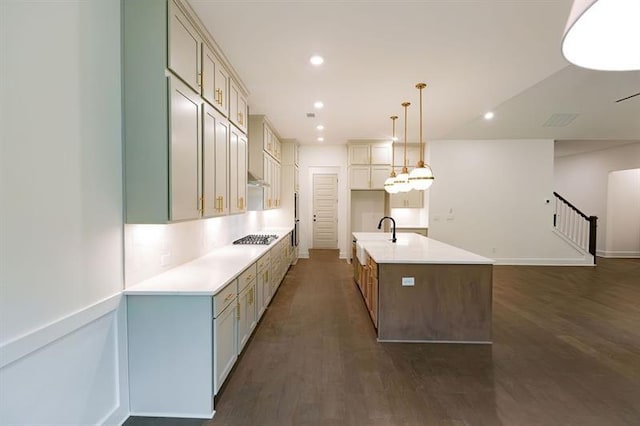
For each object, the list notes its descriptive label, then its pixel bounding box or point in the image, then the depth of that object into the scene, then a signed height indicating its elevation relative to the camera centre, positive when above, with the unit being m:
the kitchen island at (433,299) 2.95 -0.98
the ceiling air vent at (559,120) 5.55 +1.78
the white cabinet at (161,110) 1.84 +0.65
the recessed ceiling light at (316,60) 2.84 +1.50
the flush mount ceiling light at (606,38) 0.65 +0.41
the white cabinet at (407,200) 6.86 +0.16
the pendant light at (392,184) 4.28 +0.35
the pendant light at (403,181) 3.94 +0.36
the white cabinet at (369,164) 6.77 +1.01
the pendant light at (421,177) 3.30 +0.35
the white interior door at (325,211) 7.42 -0.14
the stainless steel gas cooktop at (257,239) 4.07 -0.52
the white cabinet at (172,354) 1.90 -1.02
